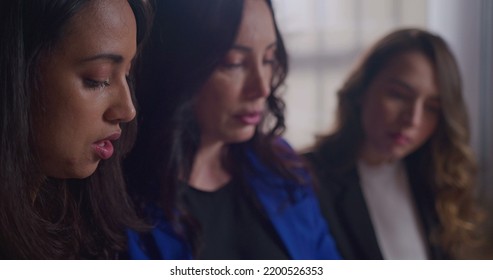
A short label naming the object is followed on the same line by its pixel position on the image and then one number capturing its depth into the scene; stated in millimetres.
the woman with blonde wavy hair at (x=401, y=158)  2176
